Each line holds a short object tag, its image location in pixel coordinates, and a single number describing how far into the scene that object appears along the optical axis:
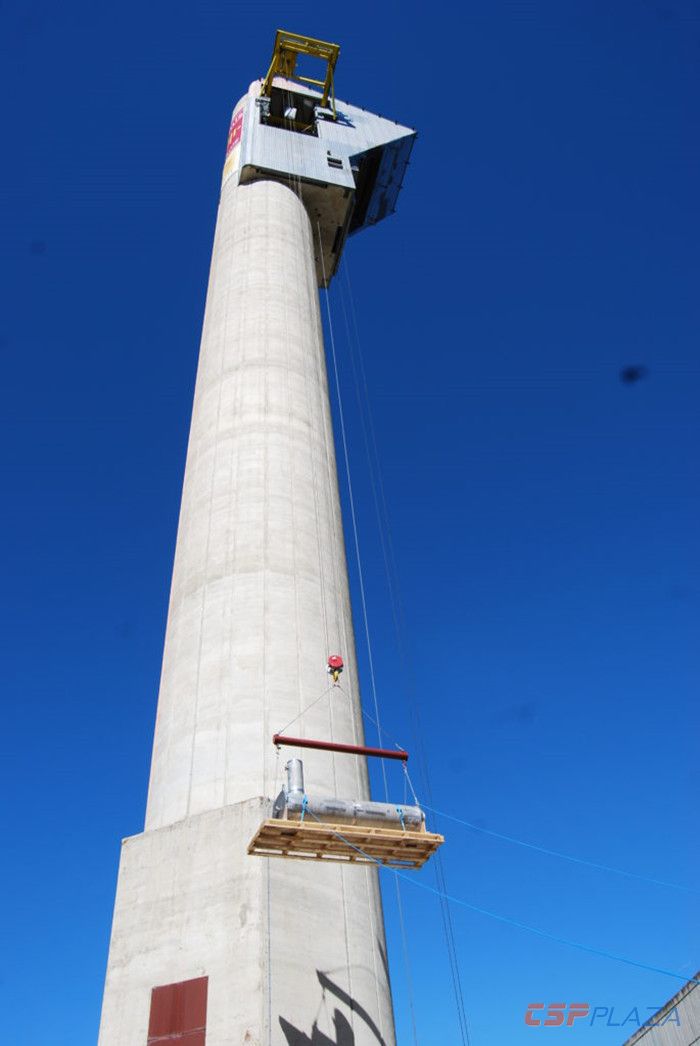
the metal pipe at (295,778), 10.66
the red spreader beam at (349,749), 12.46
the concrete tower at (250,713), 11.48
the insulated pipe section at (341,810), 10.52
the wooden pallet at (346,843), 10.32
